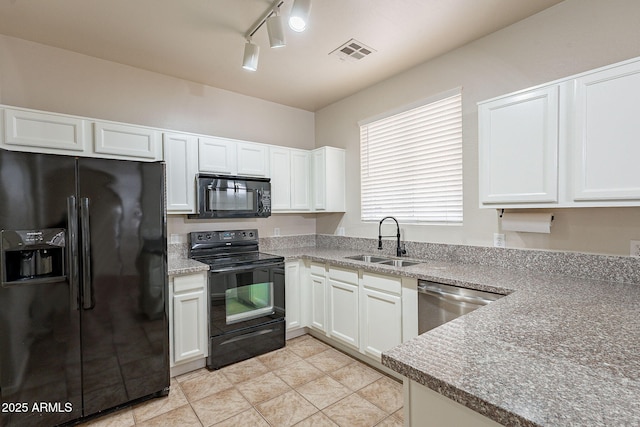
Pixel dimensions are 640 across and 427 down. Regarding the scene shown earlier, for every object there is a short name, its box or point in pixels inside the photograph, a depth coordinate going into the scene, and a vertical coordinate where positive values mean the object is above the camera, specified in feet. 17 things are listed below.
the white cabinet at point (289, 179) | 11.29 +1.15
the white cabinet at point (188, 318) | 8.07 -2.94
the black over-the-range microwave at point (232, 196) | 9.39 +0.42
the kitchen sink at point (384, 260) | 9.20 -1.66
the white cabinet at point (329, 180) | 11.72 +1.14
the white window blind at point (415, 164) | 8.70 +1.42
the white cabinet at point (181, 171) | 8.97 +1.17
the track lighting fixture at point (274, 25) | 5.72 +3.80
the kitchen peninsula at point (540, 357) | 2.21 -1.45
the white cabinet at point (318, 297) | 10.03 -2.99
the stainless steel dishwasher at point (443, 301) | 6.00 -1.98
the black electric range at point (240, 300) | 8.62 -2.73
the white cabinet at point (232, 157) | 9.61 +1.75
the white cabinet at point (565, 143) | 5.07 +1.21
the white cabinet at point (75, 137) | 6.88 +1.85
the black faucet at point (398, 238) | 9.66 -1.08
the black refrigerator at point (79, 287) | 5.85 -1.60
